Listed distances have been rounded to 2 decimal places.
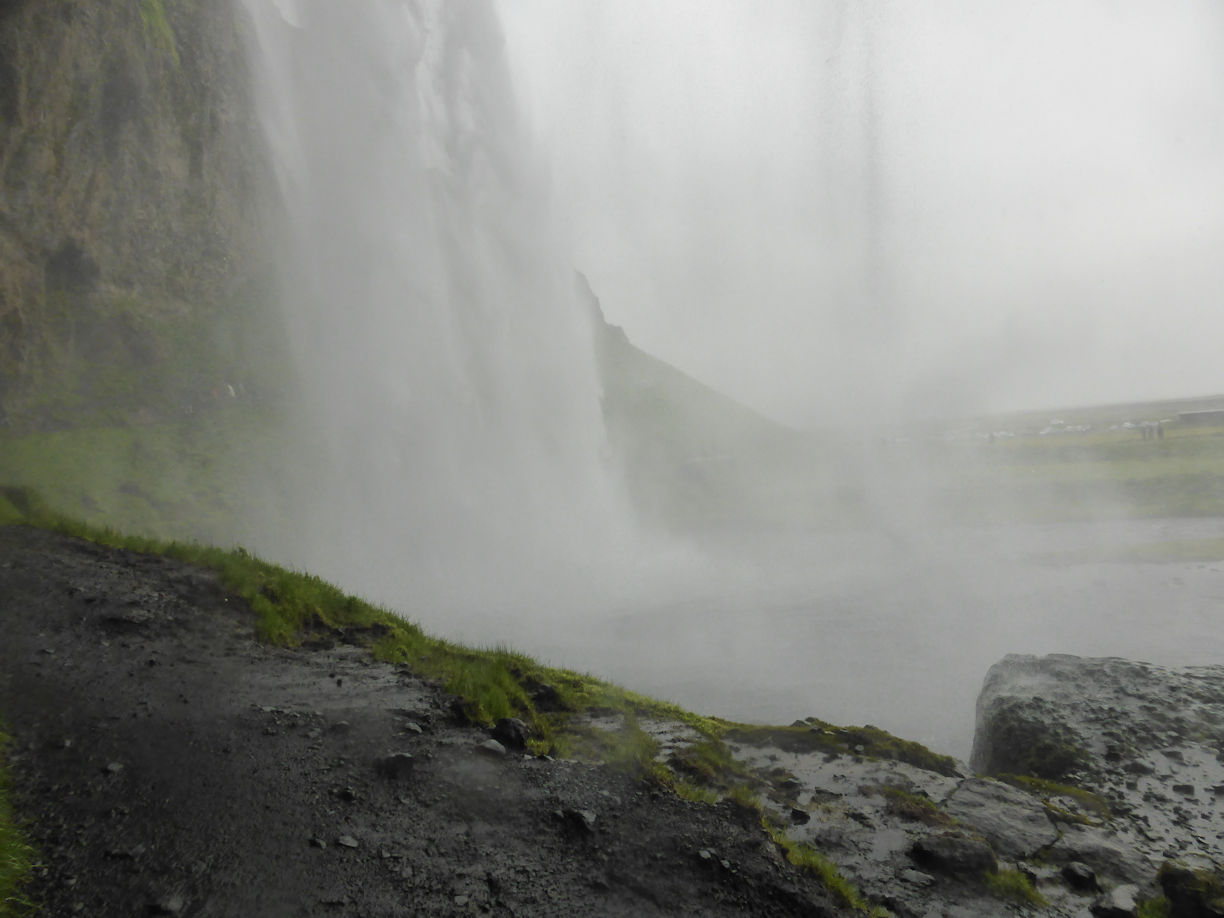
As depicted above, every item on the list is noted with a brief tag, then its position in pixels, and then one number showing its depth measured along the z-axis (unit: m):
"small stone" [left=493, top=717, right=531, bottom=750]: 9.72
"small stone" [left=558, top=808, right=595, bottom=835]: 7.63
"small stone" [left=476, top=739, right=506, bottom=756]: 9.18
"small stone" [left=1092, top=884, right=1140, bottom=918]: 7.21
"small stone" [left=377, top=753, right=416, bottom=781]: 8.16
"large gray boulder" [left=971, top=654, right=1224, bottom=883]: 9.15
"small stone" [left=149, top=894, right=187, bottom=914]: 5.26
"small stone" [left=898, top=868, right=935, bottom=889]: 7.69
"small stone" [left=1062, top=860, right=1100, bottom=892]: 7.82
